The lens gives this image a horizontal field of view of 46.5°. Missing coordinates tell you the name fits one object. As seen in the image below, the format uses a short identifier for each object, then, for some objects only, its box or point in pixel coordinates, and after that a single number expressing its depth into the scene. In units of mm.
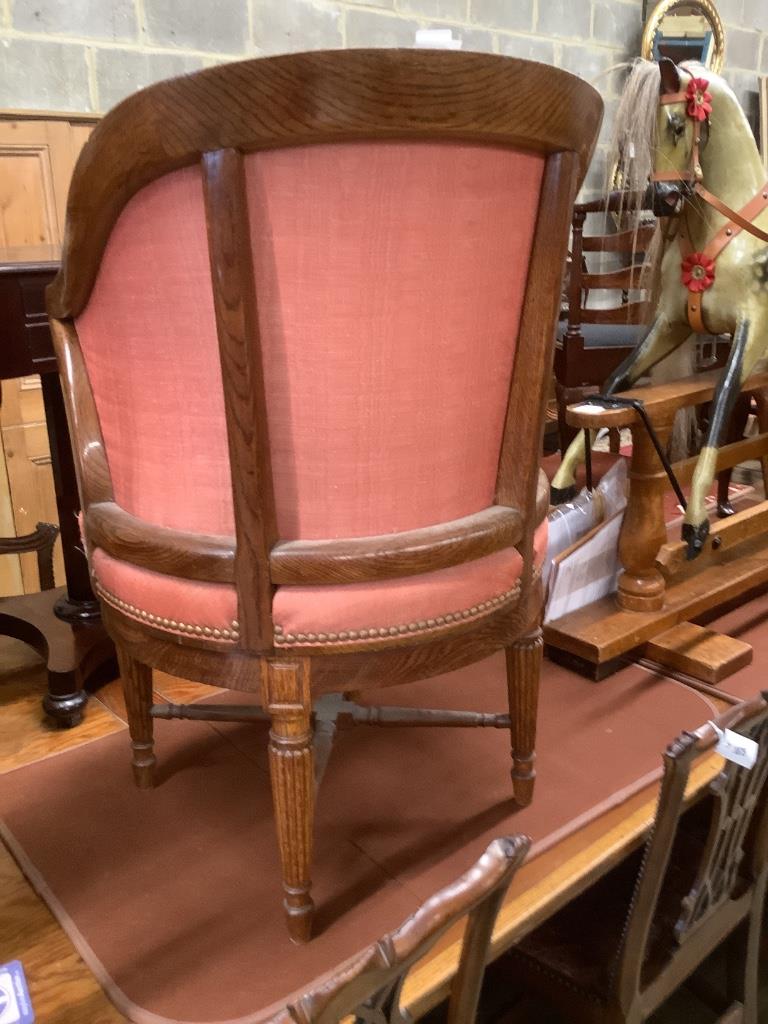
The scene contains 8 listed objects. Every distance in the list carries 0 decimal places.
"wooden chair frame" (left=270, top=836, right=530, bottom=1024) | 516
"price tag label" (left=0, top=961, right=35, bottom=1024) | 917
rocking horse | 1548
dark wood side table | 1209
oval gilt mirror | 3693
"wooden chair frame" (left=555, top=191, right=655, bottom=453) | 2375
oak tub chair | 768
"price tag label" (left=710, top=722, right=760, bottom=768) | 891
